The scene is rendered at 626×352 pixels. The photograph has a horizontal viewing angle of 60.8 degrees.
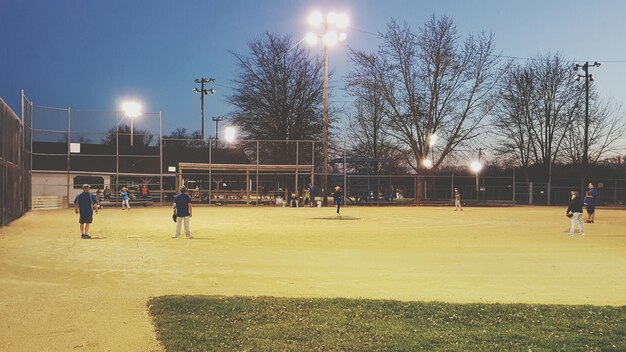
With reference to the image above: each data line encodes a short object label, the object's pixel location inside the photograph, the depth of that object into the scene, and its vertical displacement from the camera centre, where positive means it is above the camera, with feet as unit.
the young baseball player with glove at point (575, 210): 59.67 -2.61
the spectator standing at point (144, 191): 129.20 -1.16
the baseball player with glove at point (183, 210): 55.71 -2.46
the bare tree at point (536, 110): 169.37 +24.67
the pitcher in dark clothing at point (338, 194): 93.56 -1.31
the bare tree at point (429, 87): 153.69 +28.98
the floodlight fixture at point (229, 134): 148.84 +14.76
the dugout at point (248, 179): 128.67 +2.16
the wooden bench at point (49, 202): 108.77 -3.30
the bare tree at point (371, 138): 190.19 +18.09
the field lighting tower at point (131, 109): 124.36 +18.14
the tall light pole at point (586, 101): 152.46 +24.39
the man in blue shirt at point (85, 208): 54.65 -2.18
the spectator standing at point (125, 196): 109.50 -1.93
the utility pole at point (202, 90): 216.33 +39.46
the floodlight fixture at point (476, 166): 146.00 +5.69
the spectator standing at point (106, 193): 120.57 -1.42
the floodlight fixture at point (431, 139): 156.35 +14.03
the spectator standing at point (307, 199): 129.78 -2.98
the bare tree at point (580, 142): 164.76 +14.23
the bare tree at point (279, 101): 154.92 +25.13
